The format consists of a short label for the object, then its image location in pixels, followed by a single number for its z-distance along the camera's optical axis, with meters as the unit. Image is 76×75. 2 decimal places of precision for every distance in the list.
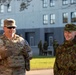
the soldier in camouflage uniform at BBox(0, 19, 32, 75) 6.64
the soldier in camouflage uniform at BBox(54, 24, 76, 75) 6.01
